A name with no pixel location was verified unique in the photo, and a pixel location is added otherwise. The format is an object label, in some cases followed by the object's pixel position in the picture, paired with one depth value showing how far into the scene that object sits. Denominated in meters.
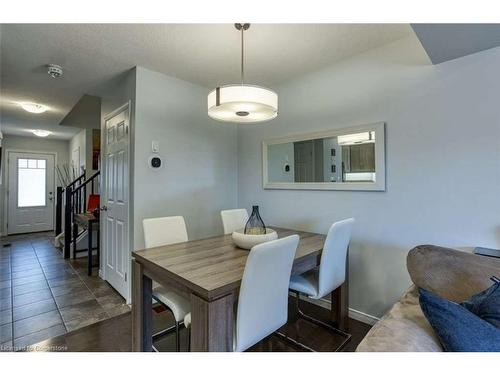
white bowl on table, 1.78
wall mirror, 2.13
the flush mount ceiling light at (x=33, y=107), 3.51
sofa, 0.92
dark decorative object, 1.91
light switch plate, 2.57
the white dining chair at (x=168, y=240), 1.51
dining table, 1.13
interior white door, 2.60
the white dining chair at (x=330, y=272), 1.70
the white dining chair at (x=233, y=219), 2.50
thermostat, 2.55
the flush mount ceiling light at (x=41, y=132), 5.20
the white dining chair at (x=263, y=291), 1.17
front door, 5.79
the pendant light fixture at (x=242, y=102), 1.49
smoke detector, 2.41
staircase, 4.05
